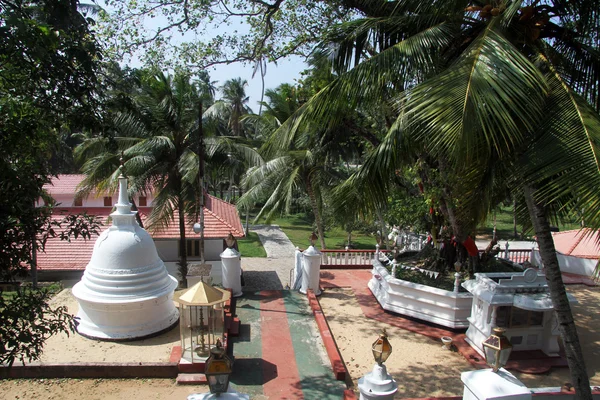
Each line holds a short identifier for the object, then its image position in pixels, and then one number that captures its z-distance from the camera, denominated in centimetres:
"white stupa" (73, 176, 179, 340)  972
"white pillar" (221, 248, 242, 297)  1269
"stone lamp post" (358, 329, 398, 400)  599
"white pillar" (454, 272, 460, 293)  1055
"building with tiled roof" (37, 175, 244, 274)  1433
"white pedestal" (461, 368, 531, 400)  516
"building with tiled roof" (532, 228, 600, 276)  1651
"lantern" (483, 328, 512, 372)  519
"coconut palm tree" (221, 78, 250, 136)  3934
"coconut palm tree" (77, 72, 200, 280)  1218
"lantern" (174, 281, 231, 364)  819
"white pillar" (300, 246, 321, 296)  1315
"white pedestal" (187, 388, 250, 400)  514
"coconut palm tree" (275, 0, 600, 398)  447
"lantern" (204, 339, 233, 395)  511
